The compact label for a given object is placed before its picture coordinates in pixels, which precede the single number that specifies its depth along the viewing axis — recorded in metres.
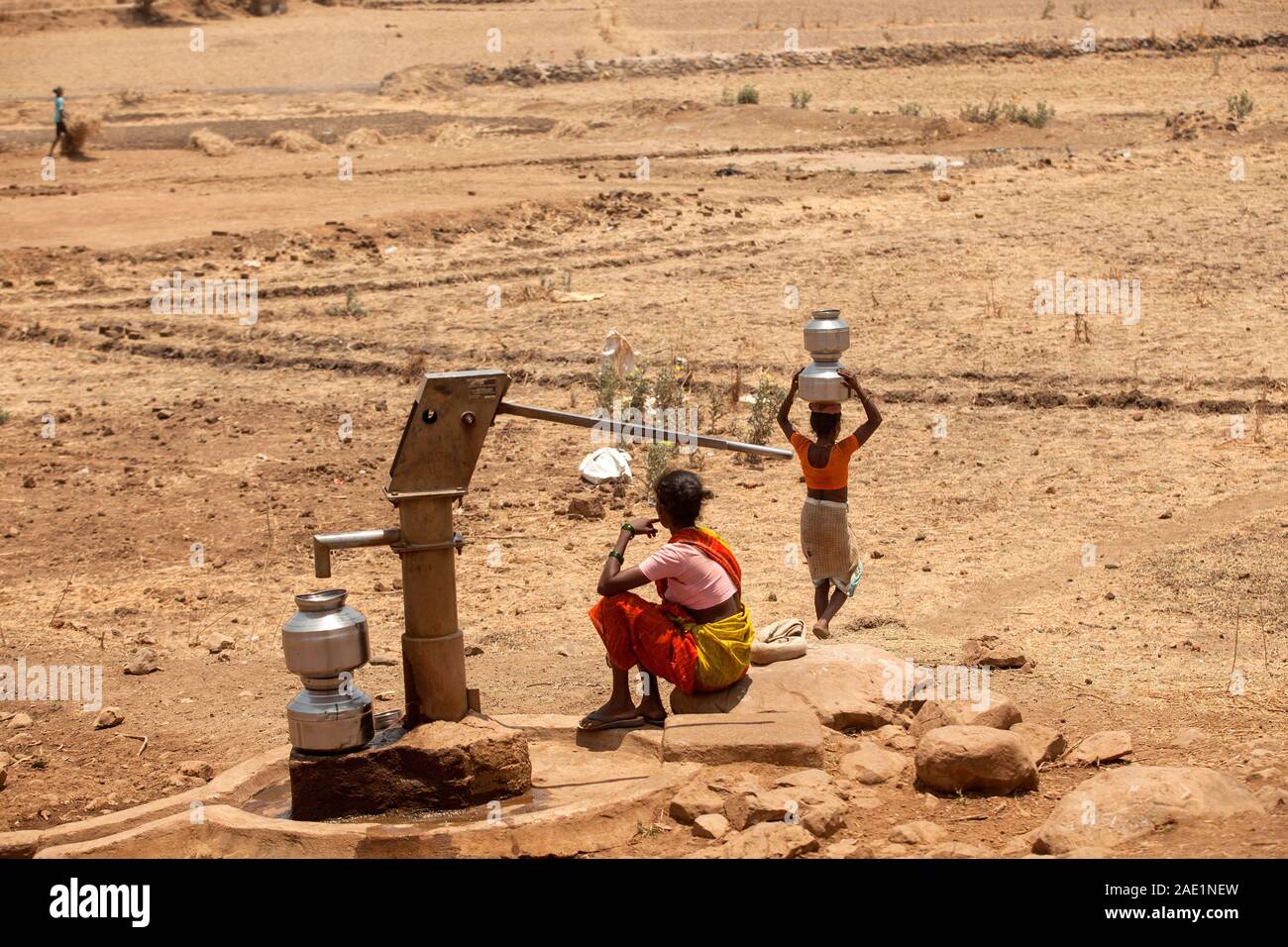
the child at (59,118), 22.14
